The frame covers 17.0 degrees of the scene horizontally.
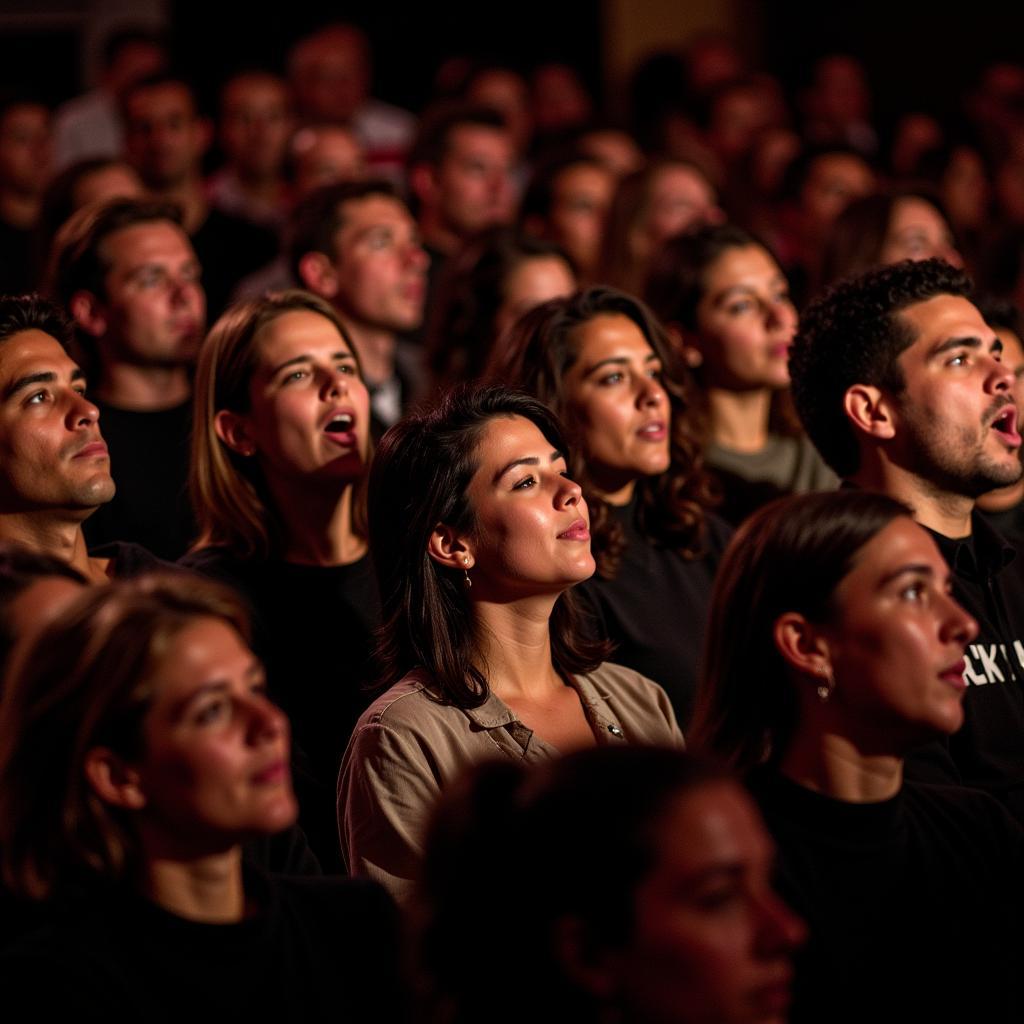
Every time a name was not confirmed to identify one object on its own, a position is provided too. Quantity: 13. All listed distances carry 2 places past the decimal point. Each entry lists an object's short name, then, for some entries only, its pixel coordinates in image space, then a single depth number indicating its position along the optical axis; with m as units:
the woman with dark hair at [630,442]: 6.87
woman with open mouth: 6.45
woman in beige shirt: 5.36
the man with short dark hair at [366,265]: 9.70
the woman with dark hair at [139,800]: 3.81
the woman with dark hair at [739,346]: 8.50
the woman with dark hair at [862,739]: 4.46
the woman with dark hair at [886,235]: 9.95
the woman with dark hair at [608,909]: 3.44
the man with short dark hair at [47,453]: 6.06
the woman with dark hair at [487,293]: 8.95
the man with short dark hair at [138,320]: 8.01
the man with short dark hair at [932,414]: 6.23
